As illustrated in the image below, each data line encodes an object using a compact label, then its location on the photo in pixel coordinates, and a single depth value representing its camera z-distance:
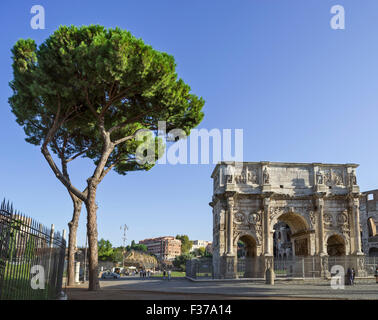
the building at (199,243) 178.34
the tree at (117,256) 70.20
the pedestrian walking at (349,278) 21.67
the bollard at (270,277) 22.06
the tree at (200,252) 118.54
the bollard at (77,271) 23.45
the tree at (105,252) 66.75
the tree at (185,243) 115.97
